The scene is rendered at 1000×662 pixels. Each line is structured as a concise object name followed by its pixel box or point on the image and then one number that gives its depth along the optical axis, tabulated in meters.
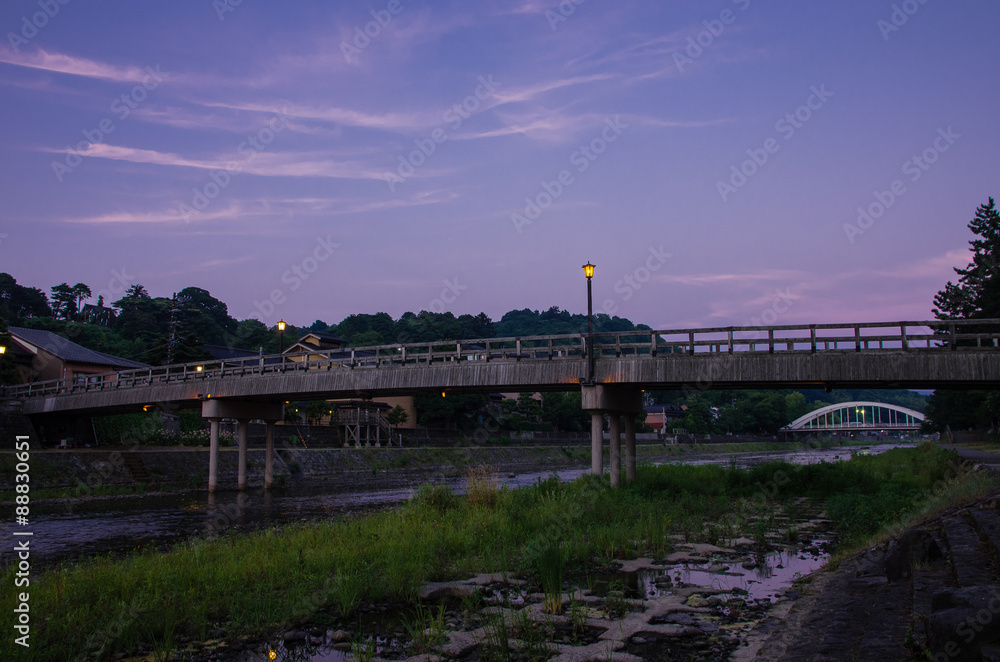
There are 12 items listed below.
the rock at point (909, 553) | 10.35
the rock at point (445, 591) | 11.97
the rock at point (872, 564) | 11.13
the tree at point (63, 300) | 122.00
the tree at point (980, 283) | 49.44
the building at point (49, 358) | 60.16
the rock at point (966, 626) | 5.86
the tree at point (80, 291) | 124.12
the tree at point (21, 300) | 99.69
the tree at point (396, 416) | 71.44
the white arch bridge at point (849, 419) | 163.12
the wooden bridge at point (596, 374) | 23.02
